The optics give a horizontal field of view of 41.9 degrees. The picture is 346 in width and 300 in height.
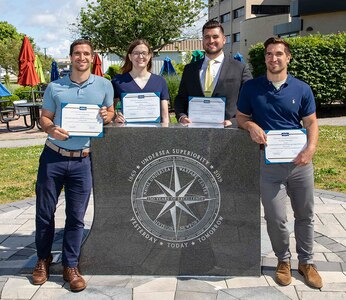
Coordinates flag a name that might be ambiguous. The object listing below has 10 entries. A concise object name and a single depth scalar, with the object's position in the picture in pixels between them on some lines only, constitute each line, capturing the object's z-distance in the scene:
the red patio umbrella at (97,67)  15.80
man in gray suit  3.98
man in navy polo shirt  3.43
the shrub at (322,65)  15.77
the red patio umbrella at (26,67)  14.02
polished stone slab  3.67
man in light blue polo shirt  3.58
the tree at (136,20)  30.39
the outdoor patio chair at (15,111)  14.83
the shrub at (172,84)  17.85
